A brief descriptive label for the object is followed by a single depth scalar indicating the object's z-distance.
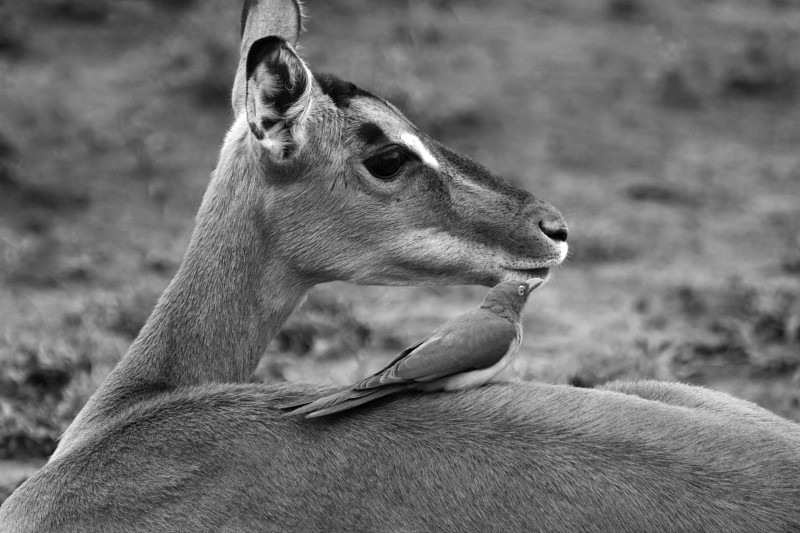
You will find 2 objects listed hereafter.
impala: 6.46
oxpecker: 7.07
